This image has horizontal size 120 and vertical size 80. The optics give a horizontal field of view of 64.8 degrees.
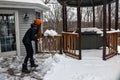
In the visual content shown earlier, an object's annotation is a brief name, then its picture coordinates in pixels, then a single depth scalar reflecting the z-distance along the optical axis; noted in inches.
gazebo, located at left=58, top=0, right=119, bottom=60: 135.7
